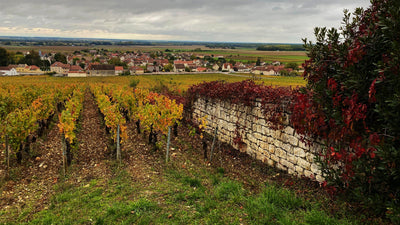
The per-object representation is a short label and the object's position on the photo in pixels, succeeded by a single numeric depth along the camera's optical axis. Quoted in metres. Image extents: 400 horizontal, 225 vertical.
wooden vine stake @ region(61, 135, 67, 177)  7.29
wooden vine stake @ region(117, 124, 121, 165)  8.25
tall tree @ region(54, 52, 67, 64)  115.94
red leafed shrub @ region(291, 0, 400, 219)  3.72
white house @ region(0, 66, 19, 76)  78.99
